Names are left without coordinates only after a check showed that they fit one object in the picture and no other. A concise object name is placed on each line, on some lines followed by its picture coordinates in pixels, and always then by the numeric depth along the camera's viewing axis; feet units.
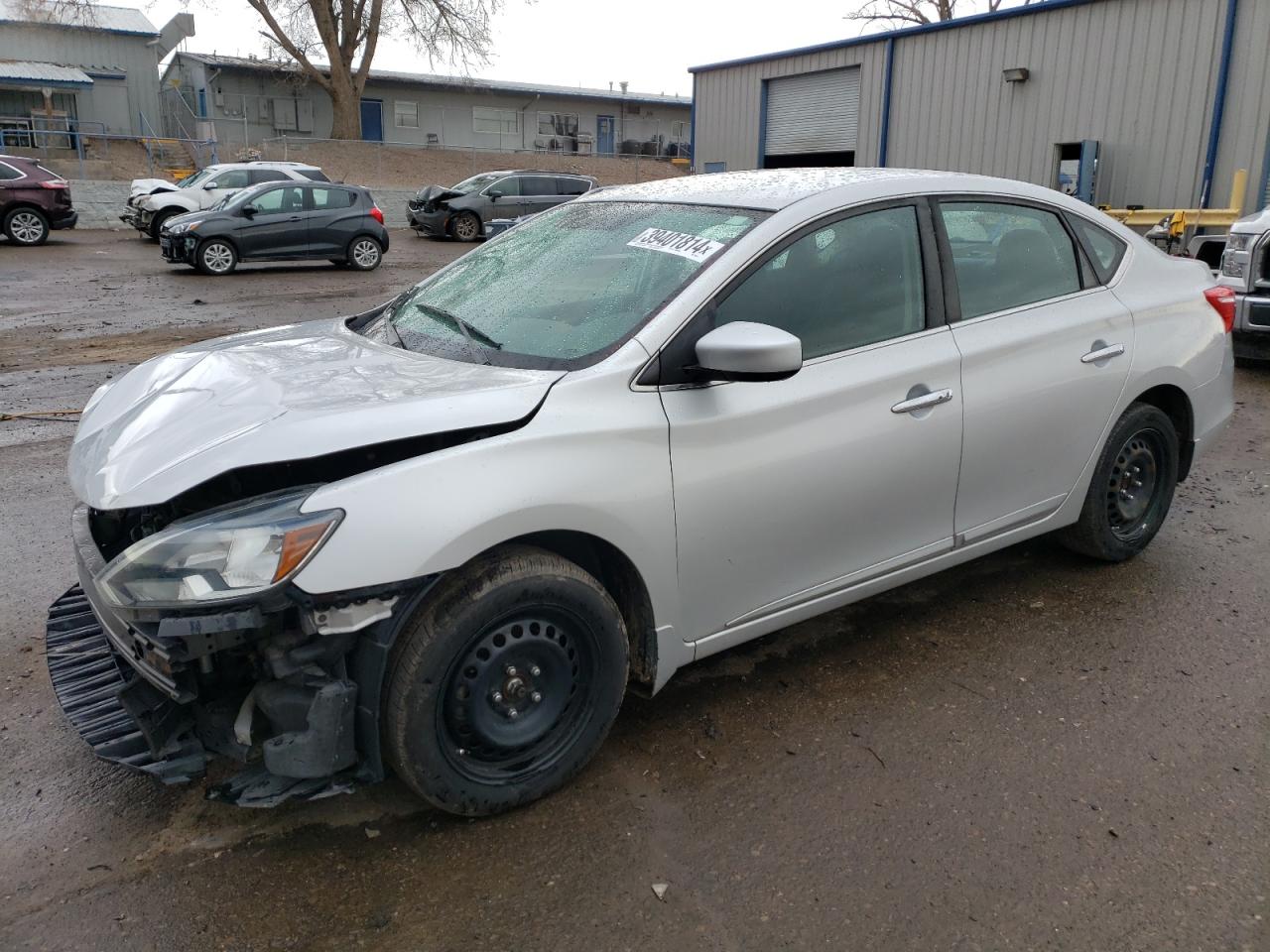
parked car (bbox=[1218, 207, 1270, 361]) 29.30
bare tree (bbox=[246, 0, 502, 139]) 126.72
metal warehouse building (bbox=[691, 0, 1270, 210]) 52.37
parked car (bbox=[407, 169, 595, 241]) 83.20
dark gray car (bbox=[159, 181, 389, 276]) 57.11
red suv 68.13
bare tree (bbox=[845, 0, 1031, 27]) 119.75
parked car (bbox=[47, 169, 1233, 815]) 8.09
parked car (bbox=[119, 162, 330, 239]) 74.38
